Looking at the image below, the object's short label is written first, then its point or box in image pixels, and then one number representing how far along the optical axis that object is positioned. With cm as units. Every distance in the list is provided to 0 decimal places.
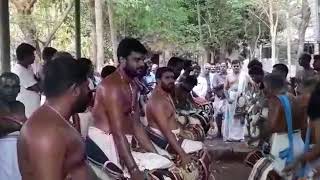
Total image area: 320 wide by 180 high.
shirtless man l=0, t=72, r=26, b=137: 292
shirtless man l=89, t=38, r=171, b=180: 283
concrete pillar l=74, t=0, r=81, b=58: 659
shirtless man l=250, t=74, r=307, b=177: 338
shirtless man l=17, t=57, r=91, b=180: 170
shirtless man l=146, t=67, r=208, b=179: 368
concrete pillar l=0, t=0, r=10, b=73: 444
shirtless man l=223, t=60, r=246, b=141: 769
